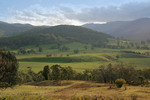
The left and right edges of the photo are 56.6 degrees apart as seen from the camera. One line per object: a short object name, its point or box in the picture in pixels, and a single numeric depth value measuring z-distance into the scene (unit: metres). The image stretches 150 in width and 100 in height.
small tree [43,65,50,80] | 81.31
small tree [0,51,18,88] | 30.97
